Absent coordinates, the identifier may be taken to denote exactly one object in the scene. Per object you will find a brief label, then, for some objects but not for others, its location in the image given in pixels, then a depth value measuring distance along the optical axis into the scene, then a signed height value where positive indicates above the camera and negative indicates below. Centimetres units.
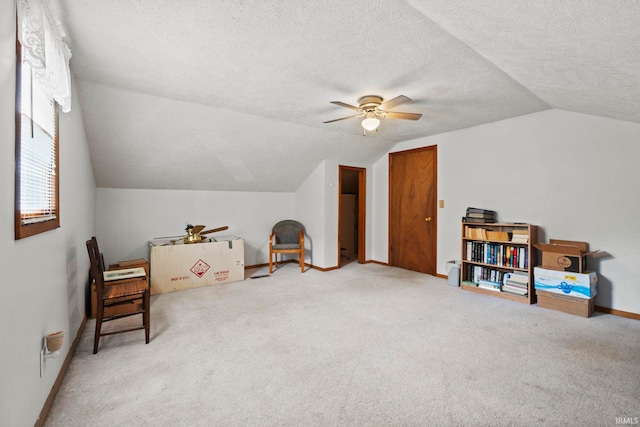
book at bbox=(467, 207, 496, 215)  404 +4
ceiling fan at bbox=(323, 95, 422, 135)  299 +103
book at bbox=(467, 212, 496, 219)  402 -3
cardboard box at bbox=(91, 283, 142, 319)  315 -101
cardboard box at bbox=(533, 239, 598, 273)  321 -45
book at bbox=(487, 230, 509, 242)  375 -29
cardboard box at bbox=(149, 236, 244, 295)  391 -69
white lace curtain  138 +84
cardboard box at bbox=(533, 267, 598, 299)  310 -74
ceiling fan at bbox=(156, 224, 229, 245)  424 -32
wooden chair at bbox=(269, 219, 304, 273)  542 -34
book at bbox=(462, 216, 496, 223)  403 -10
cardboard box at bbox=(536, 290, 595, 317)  311 -96
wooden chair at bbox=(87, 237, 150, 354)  236 -65
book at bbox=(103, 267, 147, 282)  279 -58
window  140 +31
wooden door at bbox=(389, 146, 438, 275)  488 +6
